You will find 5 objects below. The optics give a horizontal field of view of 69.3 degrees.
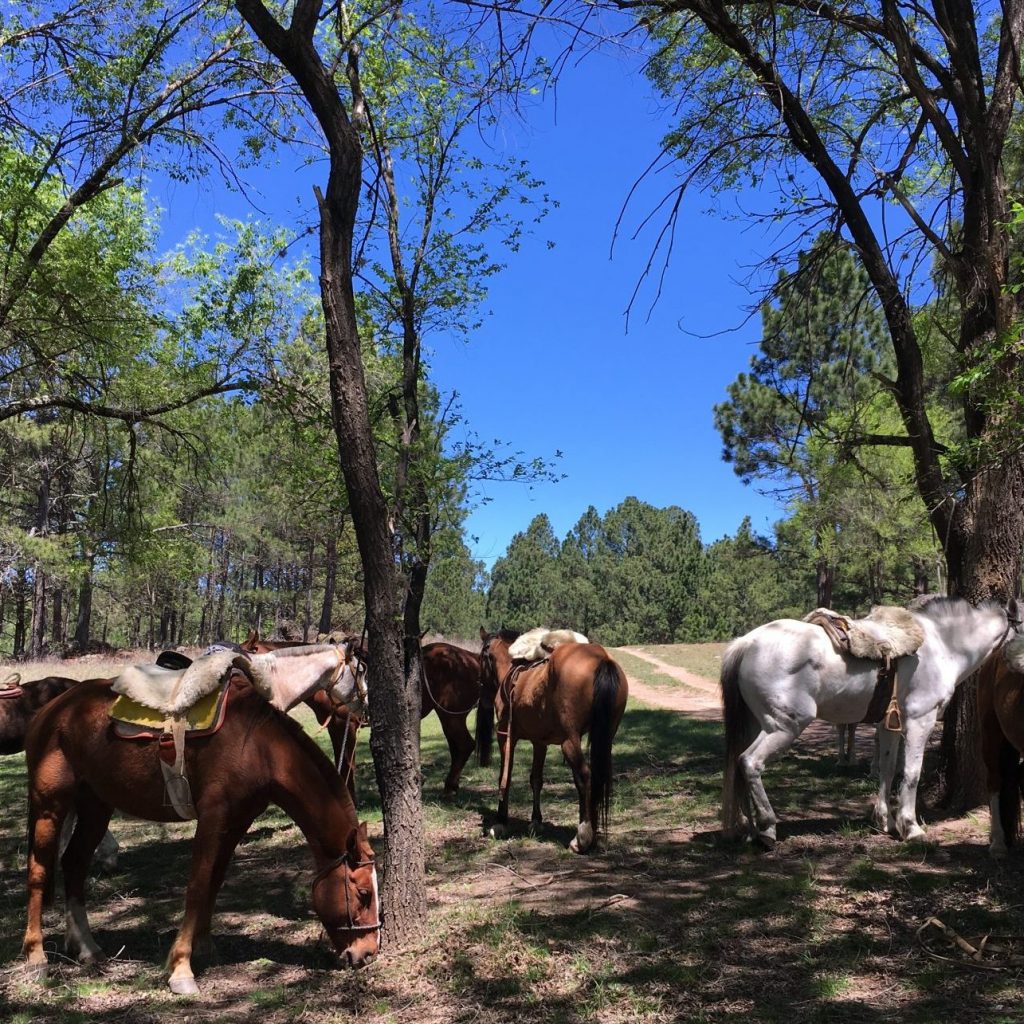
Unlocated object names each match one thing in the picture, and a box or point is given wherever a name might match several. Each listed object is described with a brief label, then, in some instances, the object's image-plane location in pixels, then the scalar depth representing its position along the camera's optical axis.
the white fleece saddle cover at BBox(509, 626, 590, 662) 7.21
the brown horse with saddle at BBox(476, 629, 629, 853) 5.98
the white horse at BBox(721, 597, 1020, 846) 5.77
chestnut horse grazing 3.92
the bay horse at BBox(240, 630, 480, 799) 8.44
